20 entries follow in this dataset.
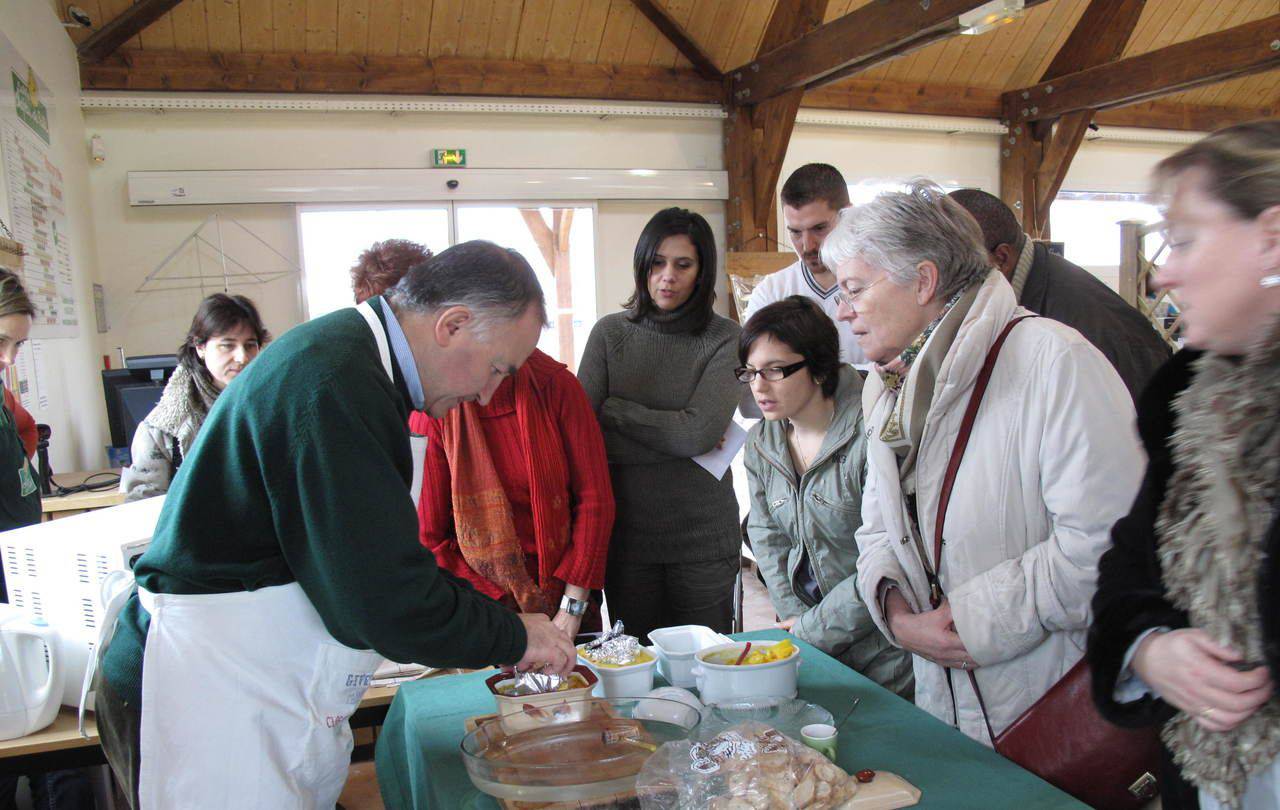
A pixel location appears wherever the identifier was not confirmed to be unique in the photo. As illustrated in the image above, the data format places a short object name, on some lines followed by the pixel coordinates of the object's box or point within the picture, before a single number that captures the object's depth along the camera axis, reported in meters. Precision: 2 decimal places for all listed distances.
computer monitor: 4.48
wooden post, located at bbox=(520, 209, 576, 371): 6.57
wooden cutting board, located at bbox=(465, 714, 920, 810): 1.11
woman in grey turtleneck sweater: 2.29
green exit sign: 6.12
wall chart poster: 3.25
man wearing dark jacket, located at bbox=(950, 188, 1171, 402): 1.99
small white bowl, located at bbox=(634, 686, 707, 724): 1.34
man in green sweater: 1.20
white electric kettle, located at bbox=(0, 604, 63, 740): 1.73
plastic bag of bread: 1.07
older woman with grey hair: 1.33
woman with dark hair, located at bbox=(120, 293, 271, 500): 2.71
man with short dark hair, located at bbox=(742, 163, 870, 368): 2.54
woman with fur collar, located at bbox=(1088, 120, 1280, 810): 0.86
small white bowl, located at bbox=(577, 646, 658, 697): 1.50
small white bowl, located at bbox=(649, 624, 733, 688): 1.58
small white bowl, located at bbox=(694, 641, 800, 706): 1.43
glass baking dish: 1.15
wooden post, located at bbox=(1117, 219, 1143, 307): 4.12
